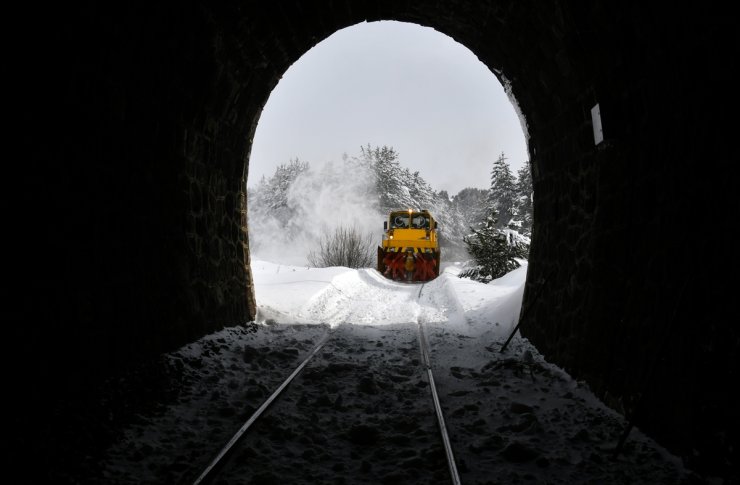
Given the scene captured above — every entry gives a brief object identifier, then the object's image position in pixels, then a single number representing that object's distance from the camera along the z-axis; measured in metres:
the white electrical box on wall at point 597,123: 4.77
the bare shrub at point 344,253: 23.56
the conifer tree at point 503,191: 51.19
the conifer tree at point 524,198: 47.31
